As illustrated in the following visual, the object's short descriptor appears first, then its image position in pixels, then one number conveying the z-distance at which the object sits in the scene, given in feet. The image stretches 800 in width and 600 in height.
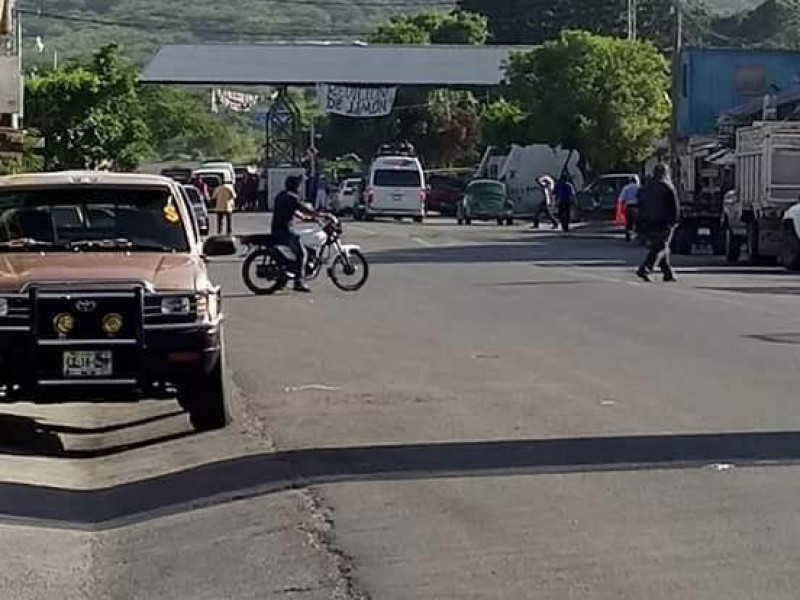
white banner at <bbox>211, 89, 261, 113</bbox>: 430.20
